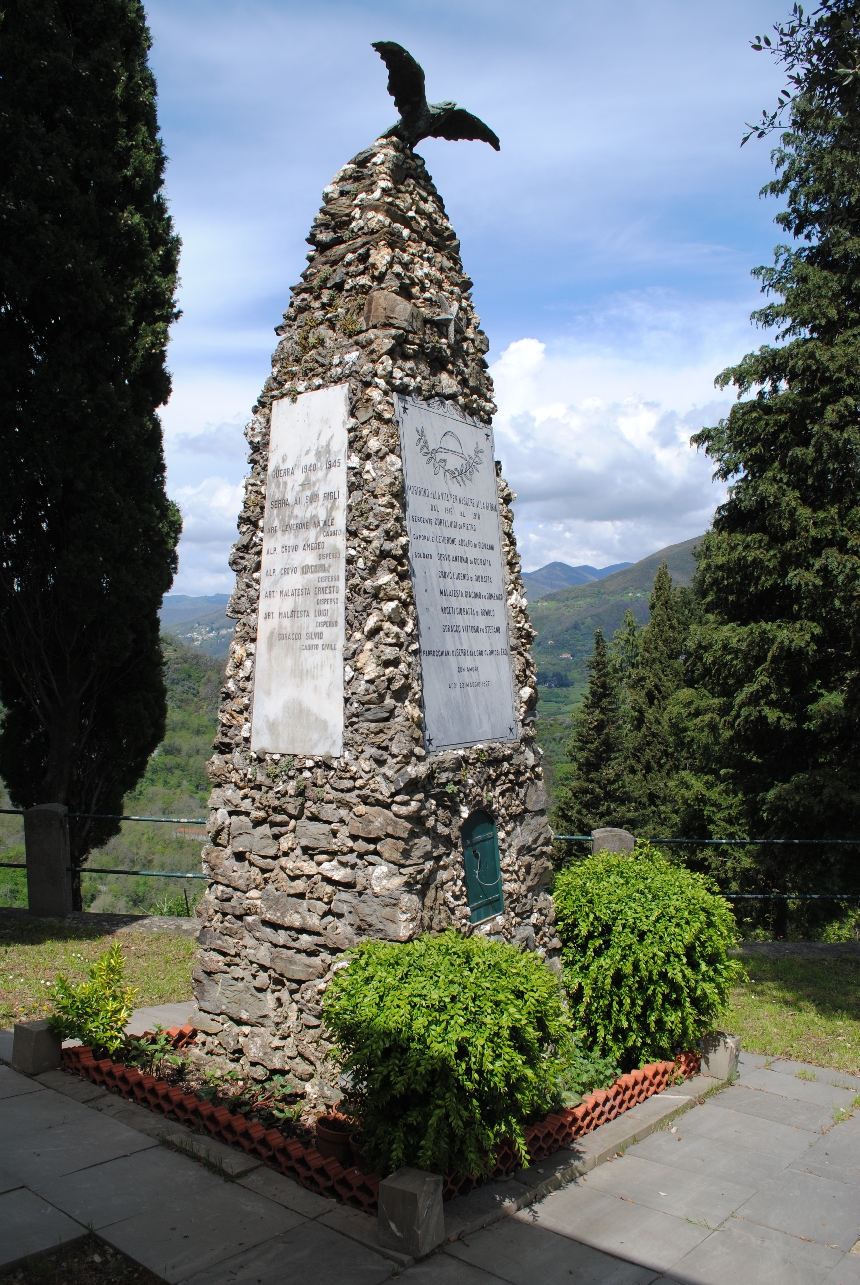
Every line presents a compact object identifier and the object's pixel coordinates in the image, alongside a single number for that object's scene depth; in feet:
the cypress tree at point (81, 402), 32.04
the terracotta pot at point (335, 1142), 13.51
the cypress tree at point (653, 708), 106.83
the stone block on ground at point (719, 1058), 18.34
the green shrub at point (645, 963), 17.03
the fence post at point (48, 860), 31.14
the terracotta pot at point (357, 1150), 13.14
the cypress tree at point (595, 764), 106.42
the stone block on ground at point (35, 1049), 17.07
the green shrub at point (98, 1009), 17.03
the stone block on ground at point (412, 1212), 11.07
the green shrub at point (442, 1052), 11.53
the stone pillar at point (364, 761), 15.58
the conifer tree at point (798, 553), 46.78
